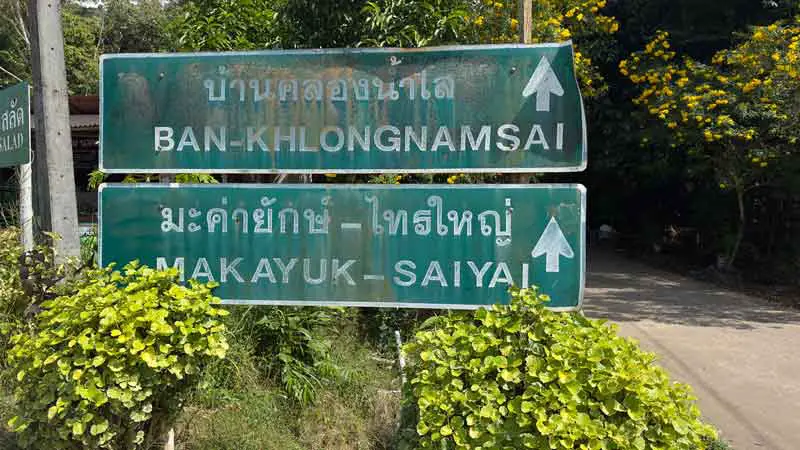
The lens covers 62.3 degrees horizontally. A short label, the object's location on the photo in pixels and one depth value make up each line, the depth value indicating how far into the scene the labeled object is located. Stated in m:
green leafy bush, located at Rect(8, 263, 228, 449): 2.43
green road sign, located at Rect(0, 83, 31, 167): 4.12
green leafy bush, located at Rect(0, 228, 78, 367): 3.54
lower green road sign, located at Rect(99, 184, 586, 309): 2.72
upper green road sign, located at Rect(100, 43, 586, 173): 2.76
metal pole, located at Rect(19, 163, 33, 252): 4.45
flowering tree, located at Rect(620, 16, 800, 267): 9.56
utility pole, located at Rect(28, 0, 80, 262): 3.62
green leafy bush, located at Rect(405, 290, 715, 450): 2.21
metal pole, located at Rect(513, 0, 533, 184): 2.85
